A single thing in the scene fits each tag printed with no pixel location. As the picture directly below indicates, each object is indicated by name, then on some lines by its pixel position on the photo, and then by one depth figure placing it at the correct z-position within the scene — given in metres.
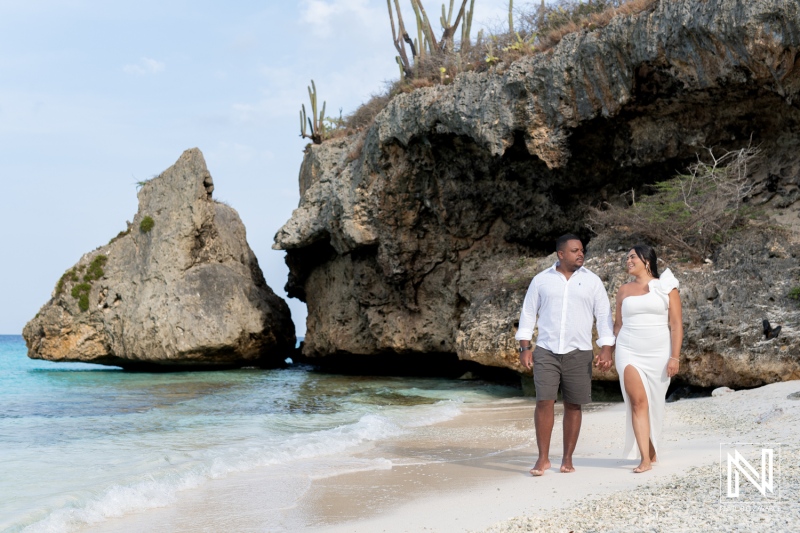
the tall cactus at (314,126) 21.56
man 5.33
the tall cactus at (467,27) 17.41
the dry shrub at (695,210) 10.27
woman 5.16
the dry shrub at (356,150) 17.98
